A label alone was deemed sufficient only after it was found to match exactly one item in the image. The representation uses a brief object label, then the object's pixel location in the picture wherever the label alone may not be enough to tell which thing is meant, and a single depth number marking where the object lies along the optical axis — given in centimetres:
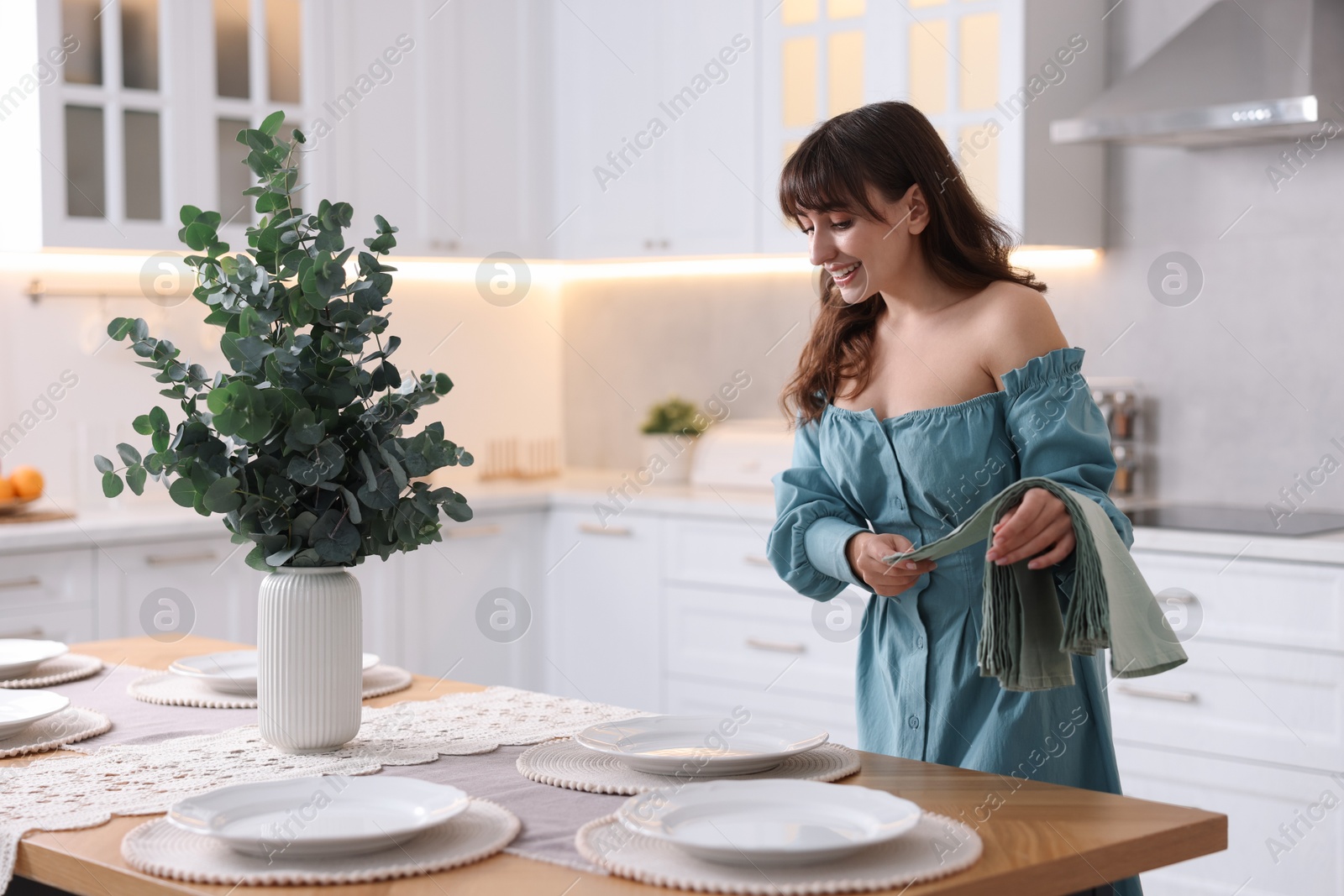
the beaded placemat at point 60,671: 182
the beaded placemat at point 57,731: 149
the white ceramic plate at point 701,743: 132
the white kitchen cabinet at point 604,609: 379
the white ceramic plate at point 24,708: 151
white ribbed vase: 145
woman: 164
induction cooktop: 284
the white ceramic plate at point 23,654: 183
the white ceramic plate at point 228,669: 174
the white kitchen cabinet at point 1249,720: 260
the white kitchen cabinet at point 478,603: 382
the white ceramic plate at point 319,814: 109
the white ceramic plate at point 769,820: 104
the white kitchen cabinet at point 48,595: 303
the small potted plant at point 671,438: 405
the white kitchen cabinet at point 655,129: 385
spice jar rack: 340
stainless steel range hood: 286
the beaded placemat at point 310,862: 106
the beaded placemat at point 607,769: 130
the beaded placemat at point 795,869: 102
